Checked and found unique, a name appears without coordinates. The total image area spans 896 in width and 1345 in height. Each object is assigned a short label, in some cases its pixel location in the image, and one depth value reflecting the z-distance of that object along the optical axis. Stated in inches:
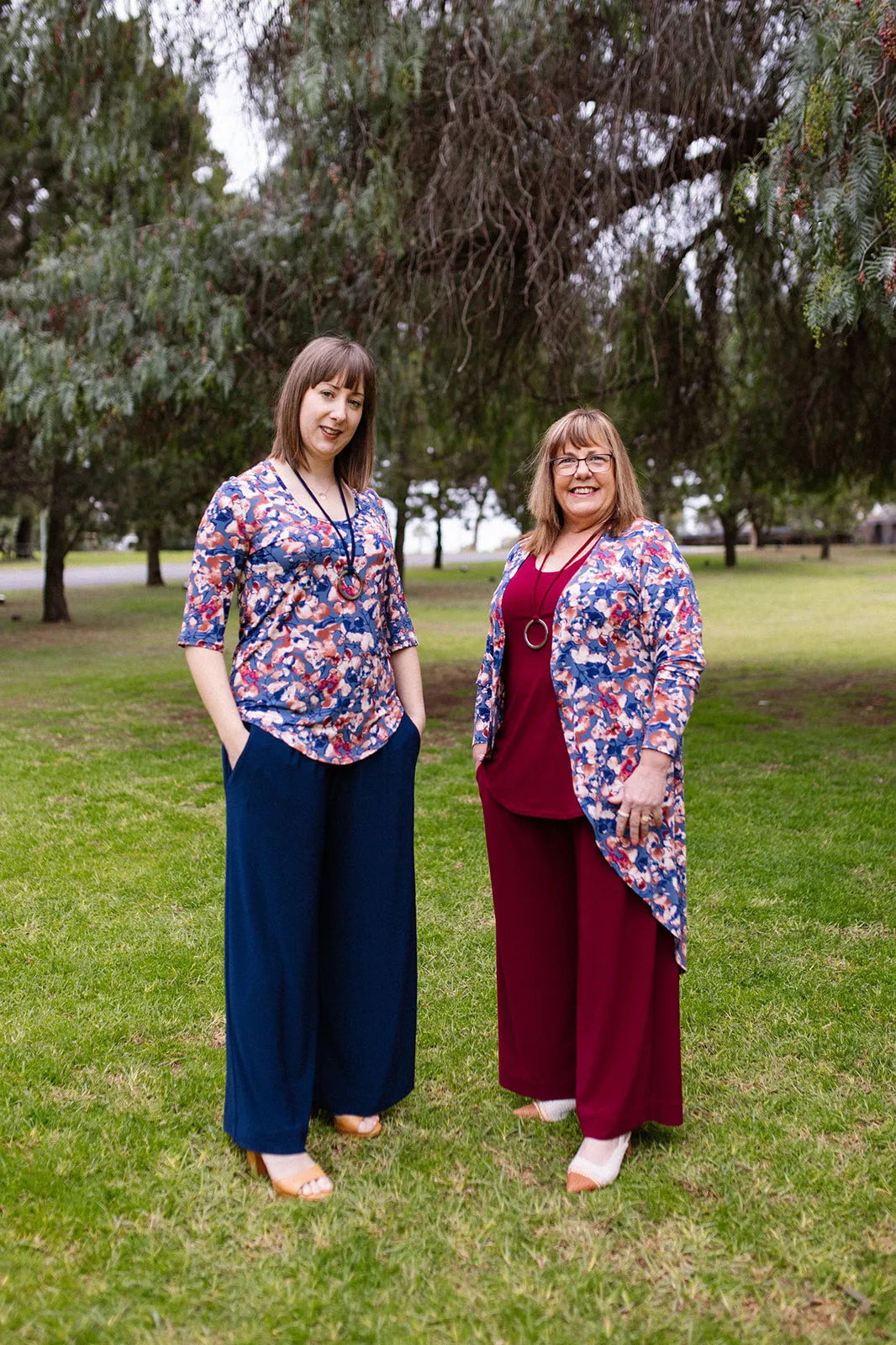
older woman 108.1
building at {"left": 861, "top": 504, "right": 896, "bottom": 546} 2404.0
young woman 106.2
